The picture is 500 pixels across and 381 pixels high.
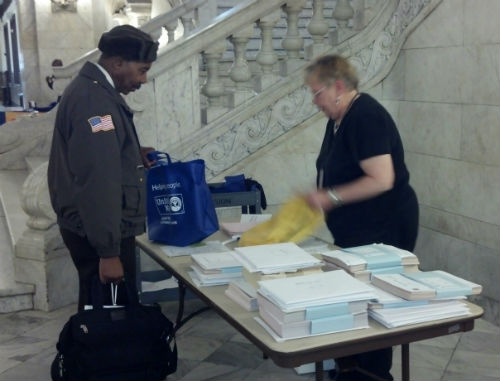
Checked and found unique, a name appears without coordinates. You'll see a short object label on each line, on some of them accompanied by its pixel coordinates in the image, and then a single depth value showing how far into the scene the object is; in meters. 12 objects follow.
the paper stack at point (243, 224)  3.40
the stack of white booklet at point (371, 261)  2.38
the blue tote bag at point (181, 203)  3.17
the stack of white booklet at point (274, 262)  2.34
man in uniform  2.69
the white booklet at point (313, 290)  1.99
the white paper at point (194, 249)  3.07
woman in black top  2.70
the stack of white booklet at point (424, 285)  2.13
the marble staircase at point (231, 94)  4.71
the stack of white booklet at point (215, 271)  2.56
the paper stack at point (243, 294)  2.26
